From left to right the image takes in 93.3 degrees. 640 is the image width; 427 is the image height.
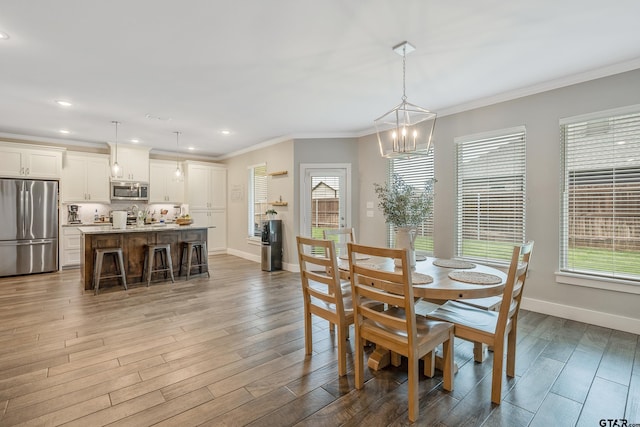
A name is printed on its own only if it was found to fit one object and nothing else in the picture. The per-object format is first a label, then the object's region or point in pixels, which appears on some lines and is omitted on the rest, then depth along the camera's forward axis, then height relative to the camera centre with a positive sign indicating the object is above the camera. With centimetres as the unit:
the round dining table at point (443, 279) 192 -48
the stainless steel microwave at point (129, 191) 667 +47
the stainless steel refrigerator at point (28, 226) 533 -29
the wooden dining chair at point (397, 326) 178 -77
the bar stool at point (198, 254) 525 -77
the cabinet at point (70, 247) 601 -74
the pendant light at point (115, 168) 505 +74
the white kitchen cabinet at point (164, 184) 723 +68
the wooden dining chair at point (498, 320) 189 -77
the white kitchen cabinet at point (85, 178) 616 +69
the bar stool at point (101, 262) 433 -80
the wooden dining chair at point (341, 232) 308 -21
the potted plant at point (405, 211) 256 +1
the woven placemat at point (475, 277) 206 -47
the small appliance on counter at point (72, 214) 627 -6
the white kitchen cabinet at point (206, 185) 759 +68
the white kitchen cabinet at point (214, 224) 774 -33
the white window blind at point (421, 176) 463 +57
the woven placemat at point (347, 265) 242 -45
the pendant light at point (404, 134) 246 +65
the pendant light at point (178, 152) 581 +151
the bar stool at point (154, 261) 476 -82
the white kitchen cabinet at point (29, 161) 545 +93
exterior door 573 +27
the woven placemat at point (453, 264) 264 -46
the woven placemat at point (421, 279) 204 -47
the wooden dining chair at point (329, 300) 222 -69
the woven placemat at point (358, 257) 287 -45
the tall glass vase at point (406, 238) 259 -22
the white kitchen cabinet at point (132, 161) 660 +112
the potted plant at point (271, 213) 614 -3
